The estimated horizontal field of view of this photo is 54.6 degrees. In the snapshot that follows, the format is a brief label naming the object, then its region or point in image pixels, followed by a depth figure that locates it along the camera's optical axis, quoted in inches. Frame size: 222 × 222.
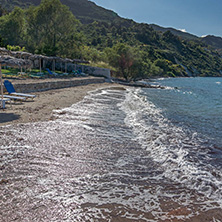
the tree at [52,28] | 1266.0
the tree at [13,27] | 1690.5
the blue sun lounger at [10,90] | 448.9
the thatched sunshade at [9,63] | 450.4
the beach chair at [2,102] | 357.4
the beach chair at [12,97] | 406.1
